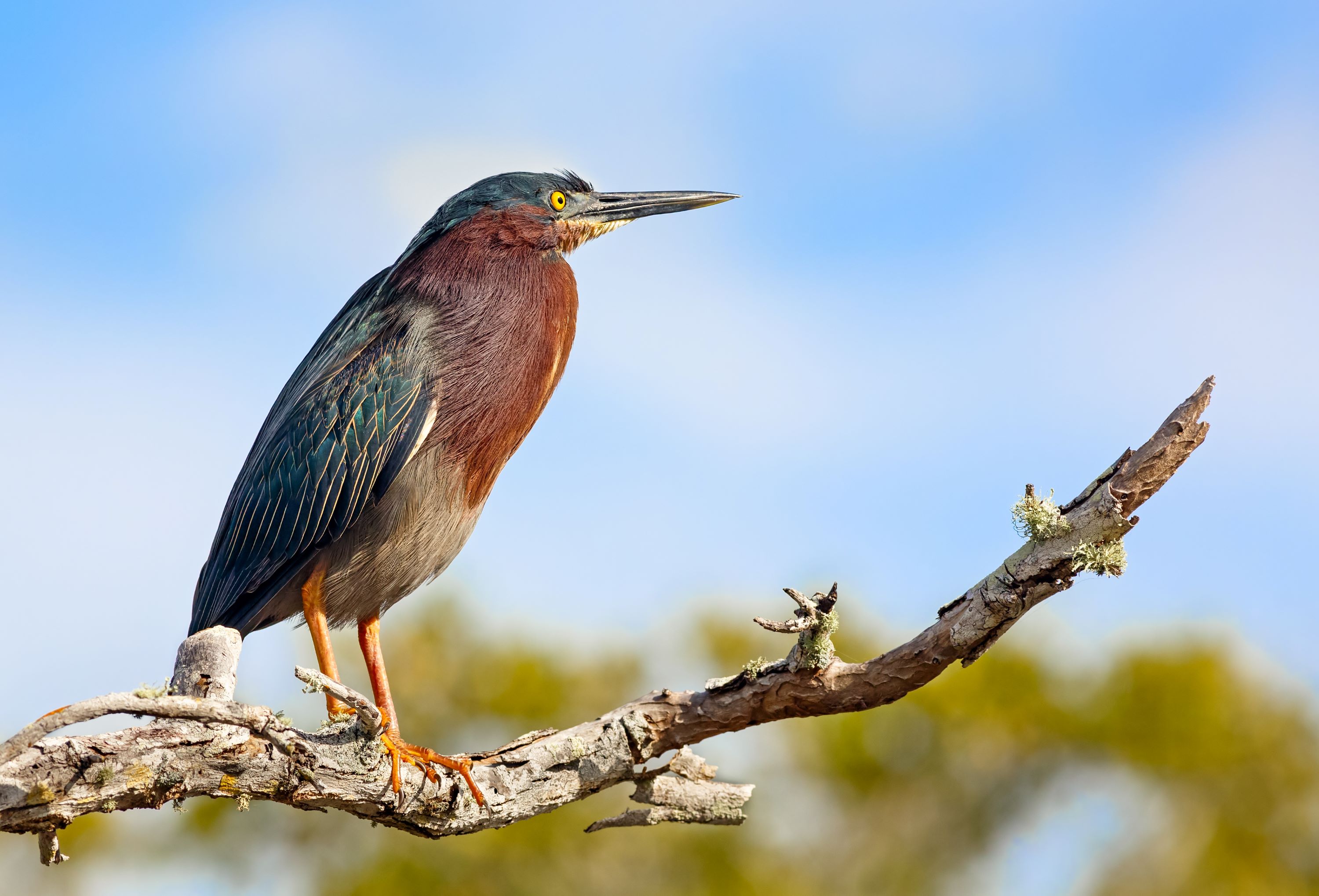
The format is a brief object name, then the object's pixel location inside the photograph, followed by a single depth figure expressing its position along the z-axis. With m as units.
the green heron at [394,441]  9.90
